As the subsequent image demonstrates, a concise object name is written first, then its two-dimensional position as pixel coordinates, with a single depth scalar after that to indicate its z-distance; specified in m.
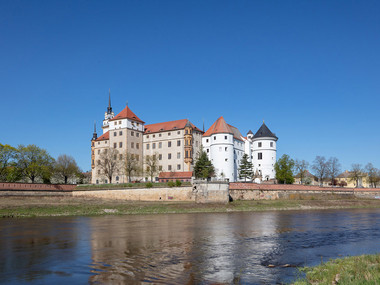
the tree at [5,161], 60.58
